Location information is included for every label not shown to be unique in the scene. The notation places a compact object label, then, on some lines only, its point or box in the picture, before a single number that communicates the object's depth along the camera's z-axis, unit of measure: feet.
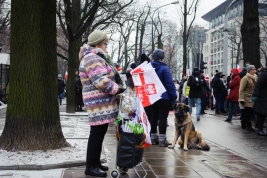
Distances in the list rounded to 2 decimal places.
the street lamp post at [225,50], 75.56
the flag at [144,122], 17.63
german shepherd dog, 27.55
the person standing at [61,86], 86.22
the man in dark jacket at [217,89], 62.13
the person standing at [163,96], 28.27
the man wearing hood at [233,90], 48.11
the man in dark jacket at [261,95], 35.05
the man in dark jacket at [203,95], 61.76
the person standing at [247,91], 39.50
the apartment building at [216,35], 273.75
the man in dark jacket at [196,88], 50.38
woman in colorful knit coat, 18.13
